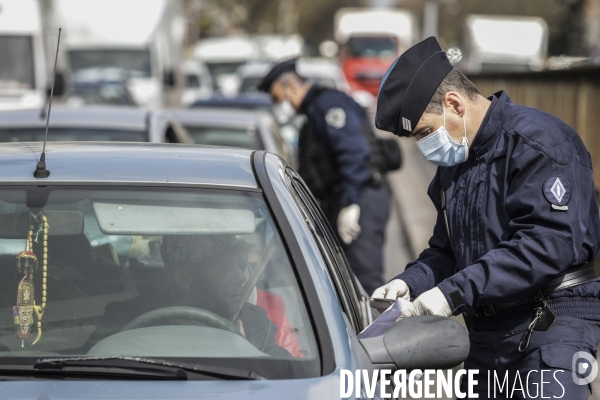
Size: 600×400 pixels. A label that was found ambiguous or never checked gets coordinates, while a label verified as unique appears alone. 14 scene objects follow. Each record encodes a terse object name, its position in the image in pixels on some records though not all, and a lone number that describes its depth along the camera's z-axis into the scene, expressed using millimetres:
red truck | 80375
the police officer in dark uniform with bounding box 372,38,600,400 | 5918
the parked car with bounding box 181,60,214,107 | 60625
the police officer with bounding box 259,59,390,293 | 13031
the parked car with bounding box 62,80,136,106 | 38406
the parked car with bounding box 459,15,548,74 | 77062
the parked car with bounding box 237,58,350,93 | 43062
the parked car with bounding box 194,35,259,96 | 65750
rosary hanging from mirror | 5648
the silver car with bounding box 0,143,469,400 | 5102
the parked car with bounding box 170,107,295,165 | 17359
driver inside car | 5625
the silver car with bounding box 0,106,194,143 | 13320
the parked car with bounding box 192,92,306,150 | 26141
